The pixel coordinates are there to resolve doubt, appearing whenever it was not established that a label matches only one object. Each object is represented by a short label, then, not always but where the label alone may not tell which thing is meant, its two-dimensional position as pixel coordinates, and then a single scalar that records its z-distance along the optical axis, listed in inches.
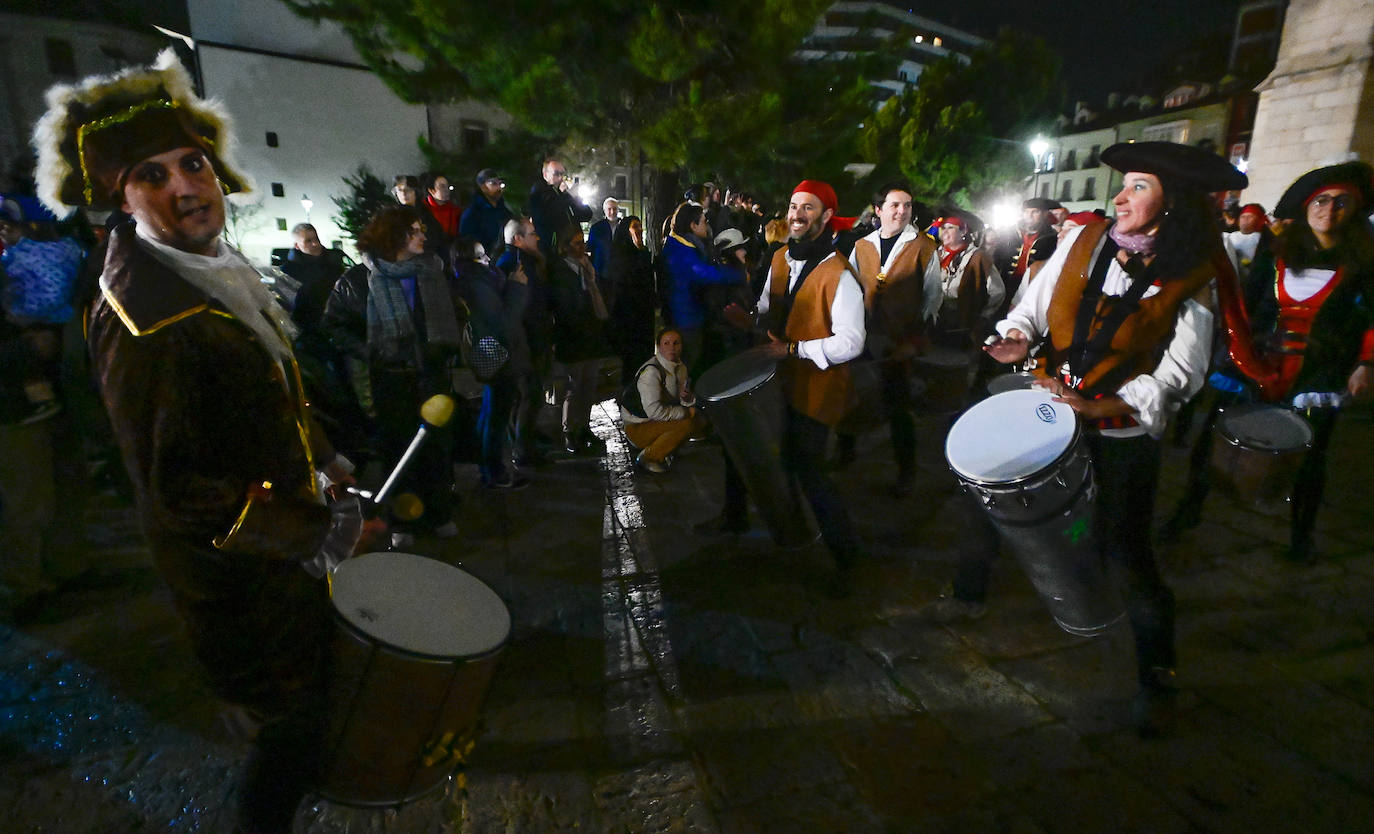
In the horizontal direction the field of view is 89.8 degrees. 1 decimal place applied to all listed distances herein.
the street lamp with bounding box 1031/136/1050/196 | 965.8
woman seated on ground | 214.5
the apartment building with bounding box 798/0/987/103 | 2436.9
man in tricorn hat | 57.5
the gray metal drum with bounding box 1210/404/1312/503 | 133.8
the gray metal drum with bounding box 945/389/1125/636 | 92.6
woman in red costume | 139.4
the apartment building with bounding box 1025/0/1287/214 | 1374.3
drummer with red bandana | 127.6
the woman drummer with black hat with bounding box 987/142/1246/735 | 91.3
